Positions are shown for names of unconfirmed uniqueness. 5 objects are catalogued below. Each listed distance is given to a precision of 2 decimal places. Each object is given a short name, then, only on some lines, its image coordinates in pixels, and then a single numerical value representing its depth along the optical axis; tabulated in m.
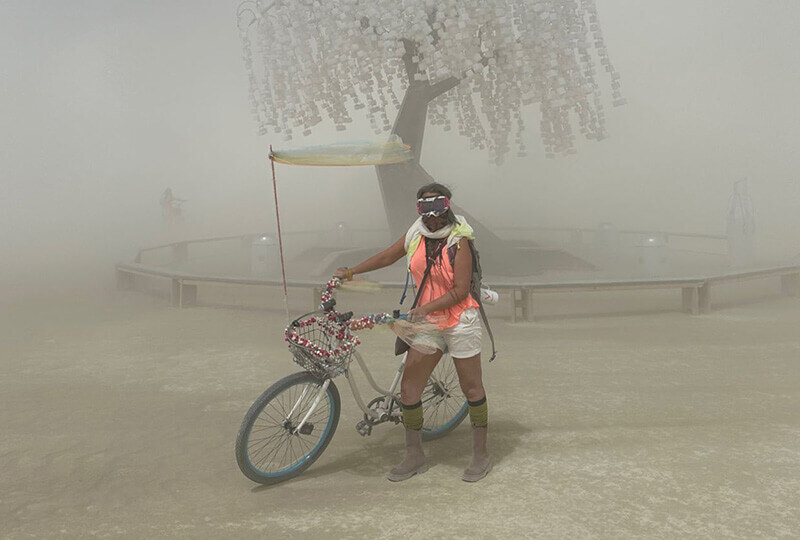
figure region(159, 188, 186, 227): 16.42
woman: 2.77
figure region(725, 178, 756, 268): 10.97
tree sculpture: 8.41
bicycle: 2.73
